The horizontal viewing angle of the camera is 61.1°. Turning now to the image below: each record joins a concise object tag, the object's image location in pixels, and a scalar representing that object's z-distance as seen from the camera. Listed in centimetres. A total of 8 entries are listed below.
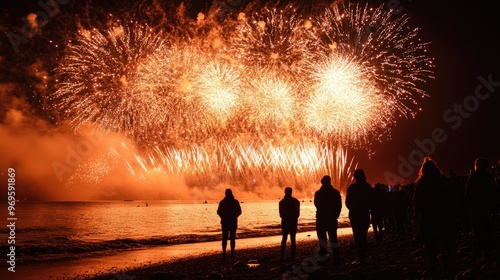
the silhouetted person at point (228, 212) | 1320
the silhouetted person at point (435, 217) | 622
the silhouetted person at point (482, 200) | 842
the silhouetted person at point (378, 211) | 1543
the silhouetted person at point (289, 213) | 1166
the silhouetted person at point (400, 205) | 1756
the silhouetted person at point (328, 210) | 1001
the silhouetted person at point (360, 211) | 909
